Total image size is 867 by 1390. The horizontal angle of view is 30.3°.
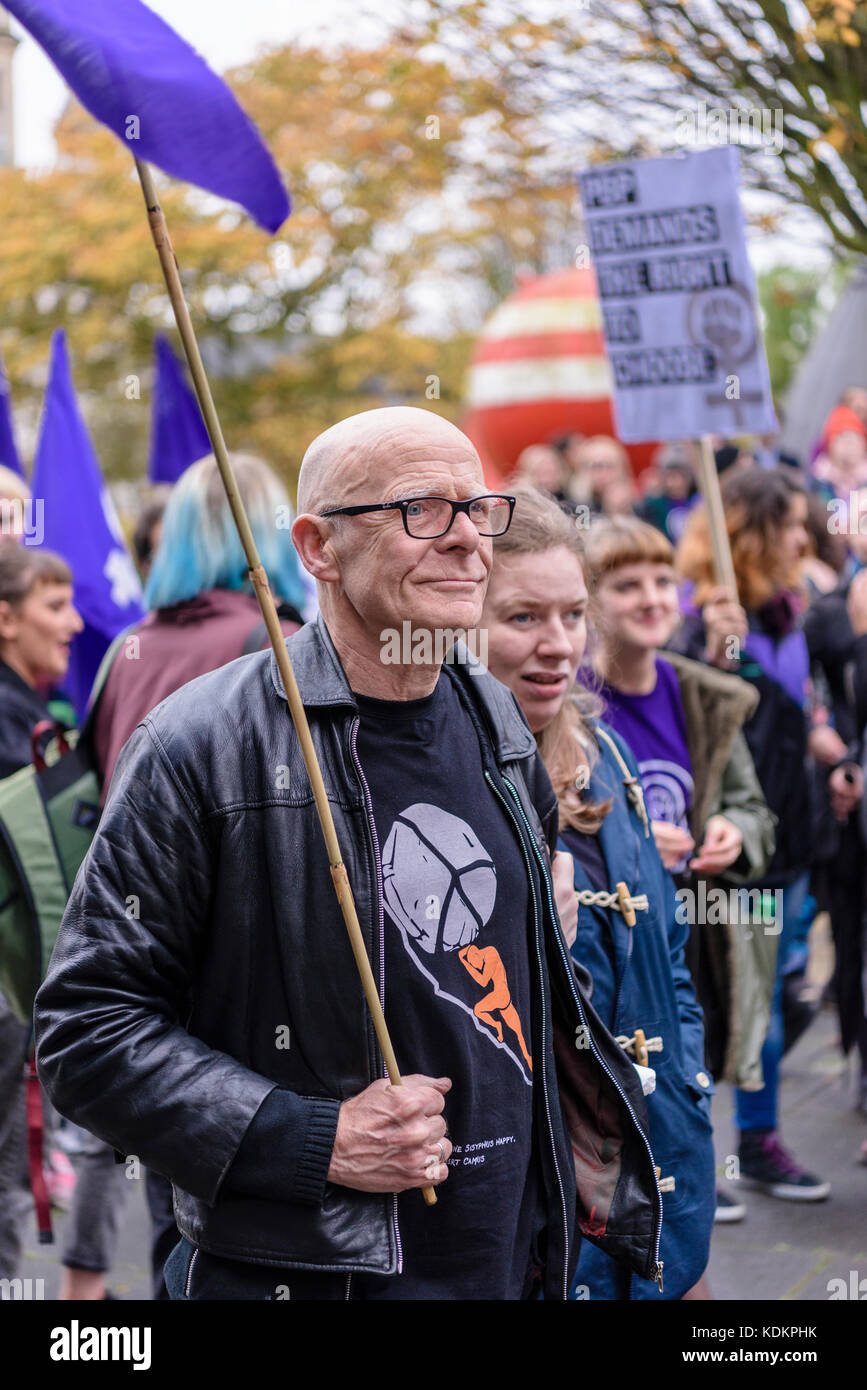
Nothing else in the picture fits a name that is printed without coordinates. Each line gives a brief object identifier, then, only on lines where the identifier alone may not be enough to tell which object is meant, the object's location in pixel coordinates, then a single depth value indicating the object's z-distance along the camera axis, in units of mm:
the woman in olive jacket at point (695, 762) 3959
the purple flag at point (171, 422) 8016
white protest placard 5047
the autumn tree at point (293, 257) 15094
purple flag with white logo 6211
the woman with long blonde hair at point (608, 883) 2832
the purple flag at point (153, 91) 1975
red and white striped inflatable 16828
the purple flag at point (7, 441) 7402
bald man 1978
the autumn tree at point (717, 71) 6035
